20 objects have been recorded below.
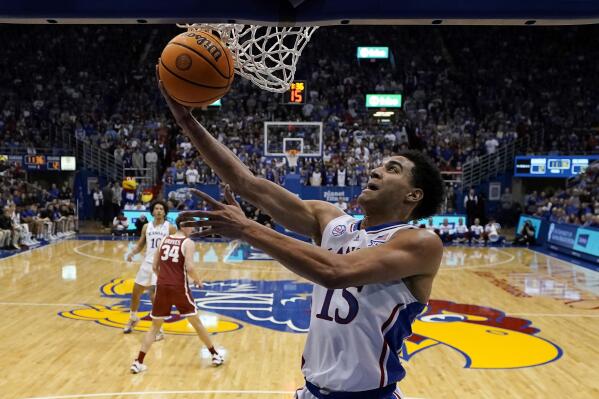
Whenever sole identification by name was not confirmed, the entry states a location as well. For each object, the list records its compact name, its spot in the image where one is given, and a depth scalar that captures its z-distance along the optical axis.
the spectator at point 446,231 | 17.00
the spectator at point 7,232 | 14.05
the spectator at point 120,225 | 17.83
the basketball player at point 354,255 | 1.76
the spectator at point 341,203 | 17.67
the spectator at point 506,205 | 21.05
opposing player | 5.89
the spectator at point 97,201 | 20.30
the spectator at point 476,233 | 17.44
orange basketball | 2.57
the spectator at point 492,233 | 17.31
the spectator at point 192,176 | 18.90
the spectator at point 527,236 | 17.17
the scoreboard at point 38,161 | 20.16
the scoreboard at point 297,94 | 15.70
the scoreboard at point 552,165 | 19.12
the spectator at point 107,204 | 19.42
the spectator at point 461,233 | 17.30
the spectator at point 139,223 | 16.97
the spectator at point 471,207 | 18.62
